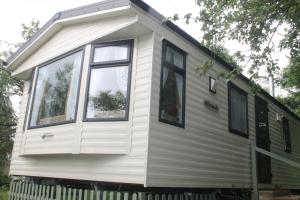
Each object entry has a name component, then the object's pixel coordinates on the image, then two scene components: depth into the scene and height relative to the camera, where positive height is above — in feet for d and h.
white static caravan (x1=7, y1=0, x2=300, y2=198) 21.52 +5.54
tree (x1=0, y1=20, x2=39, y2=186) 64.59 +13.52
